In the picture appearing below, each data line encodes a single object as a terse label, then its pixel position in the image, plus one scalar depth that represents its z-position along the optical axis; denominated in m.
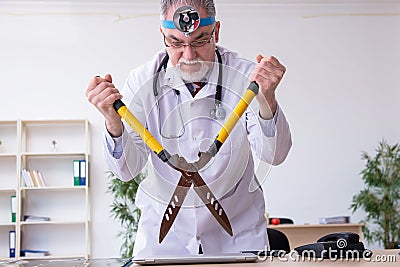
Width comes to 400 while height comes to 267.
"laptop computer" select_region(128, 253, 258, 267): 1.24
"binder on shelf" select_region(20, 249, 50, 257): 5.57
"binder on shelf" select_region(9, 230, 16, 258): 5.59
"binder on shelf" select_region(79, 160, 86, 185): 5.71
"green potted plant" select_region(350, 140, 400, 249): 5.70
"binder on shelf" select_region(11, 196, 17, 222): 5.62
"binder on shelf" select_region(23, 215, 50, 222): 5.61
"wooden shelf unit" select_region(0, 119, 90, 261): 5.73
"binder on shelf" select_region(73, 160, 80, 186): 5.70
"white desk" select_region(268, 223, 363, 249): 5.18
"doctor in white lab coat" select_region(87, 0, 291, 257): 1.57
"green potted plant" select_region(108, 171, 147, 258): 5.55
